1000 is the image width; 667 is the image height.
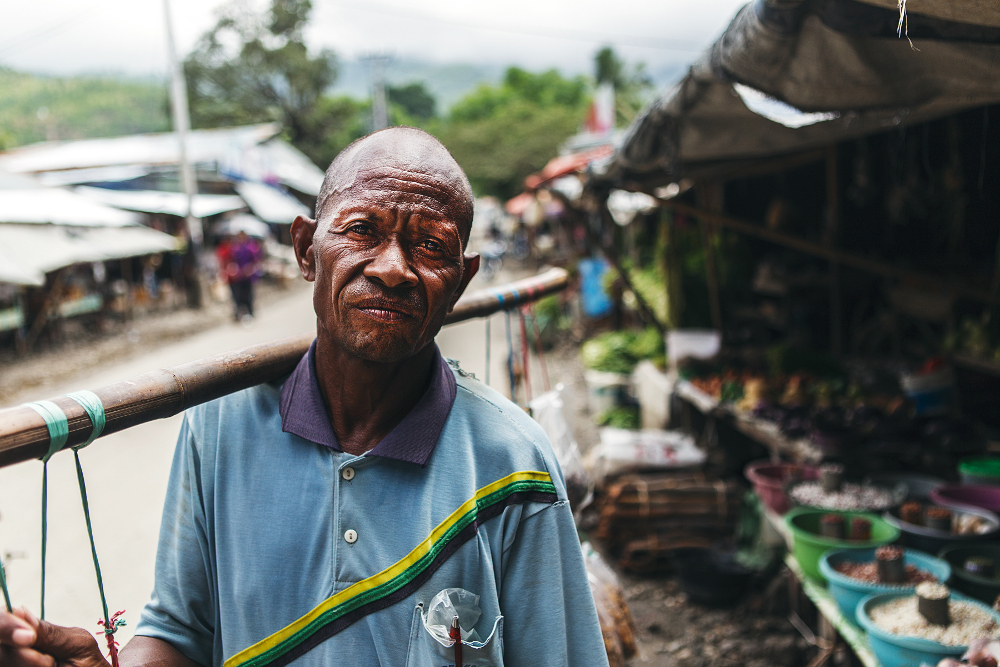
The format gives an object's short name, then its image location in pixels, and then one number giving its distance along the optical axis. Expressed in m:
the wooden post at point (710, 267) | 7.66
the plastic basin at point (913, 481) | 4.29
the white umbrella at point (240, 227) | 19.28
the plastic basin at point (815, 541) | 3.60
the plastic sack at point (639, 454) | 5.65
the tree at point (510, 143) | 31.89
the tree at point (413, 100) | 103.00
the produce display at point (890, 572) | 3.21
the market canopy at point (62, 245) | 10.87
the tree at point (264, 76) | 42.66
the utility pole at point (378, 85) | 36.72
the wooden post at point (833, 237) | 6.22
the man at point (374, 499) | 1.28
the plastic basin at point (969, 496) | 3.92
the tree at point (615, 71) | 68.94
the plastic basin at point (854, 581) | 3.17
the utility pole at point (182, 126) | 16.27
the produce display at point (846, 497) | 4.03
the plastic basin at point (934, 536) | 3.51
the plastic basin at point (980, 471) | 4.07
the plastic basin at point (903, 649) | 2.62
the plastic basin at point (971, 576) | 3.19
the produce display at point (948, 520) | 3.60
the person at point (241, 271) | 14.54
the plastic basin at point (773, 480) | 4.50
